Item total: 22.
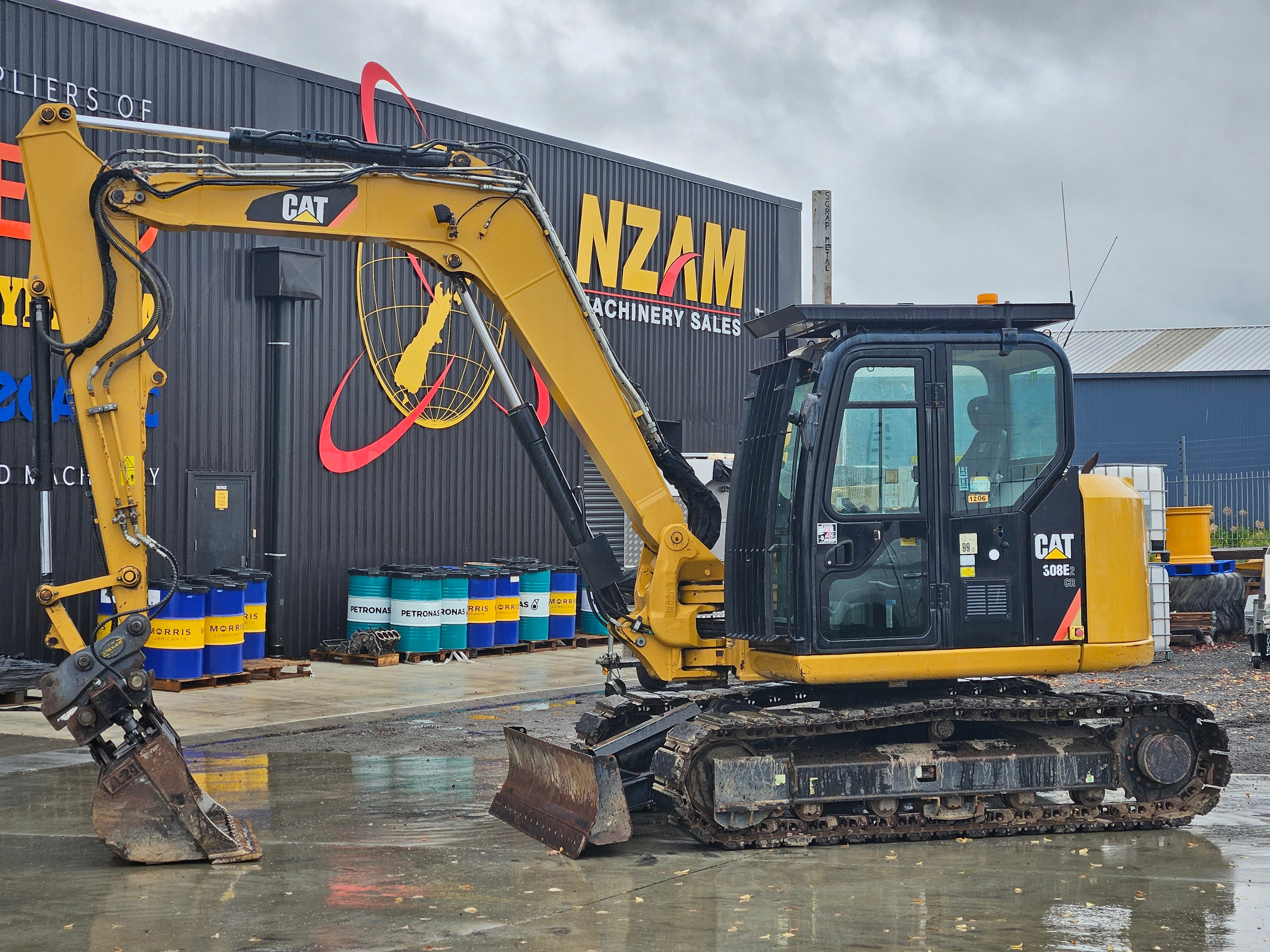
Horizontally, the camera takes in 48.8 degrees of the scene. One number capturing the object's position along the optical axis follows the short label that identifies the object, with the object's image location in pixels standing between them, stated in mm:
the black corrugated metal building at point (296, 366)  15992
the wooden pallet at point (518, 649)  18812
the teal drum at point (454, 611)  18984
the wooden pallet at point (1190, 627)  21703
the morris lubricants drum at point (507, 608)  19984
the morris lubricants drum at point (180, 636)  15633
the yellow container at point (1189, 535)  22469
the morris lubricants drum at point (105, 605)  16125
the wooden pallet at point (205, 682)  15664
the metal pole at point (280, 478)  18375
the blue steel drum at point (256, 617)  17484
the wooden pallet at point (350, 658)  18266
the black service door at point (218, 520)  17656
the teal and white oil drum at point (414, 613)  18766
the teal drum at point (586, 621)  22453
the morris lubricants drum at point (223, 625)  16141
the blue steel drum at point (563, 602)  21266
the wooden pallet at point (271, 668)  16734
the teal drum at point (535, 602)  20750
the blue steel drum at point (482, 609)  19562
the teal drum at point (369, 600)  18859
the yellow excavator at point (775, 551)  8375
